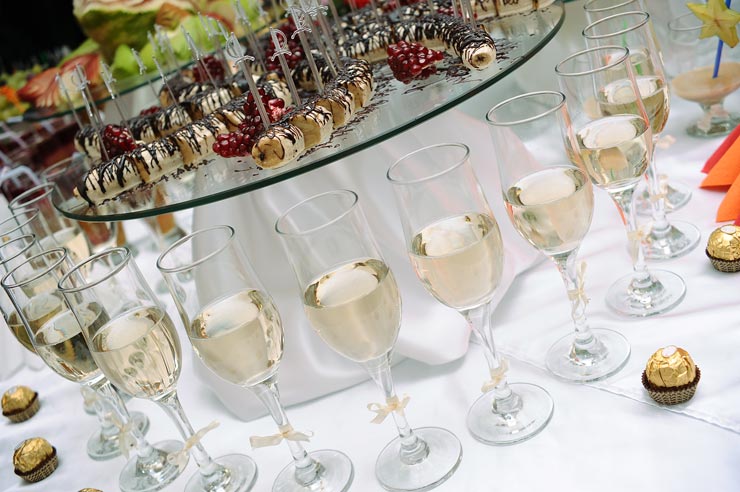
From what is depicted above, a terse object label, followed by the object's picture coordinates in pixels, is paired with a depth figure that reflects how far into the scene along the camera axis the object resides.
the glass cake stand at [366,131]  0.85
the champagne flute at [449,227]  0.73
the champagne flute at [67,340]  0.94
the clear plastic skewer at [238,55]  0.87
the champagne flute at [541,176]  0.76
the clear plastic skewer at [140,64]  1.29
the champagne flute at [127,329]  0.82
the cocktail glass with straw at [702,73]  1.28
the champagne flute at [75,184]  1.28
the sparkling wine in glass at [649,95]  0.89
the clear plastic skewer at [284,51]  0.93
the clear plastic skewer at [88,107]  1.22
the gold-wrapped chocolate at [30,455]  1.08
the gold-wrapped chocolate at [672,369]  0.77
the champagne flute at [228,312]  0.76
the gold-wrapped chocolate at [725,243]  0.93
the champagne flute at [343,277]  0.74
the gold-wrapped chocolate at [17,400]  1.27
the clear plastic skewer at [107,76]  1.24
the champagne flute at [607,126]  0.84
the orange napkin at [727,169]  1.11
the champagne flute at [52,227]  1.30
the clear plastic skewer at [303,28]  0.96
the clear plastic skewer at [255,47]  1.39
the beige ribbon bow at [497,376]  0.85
